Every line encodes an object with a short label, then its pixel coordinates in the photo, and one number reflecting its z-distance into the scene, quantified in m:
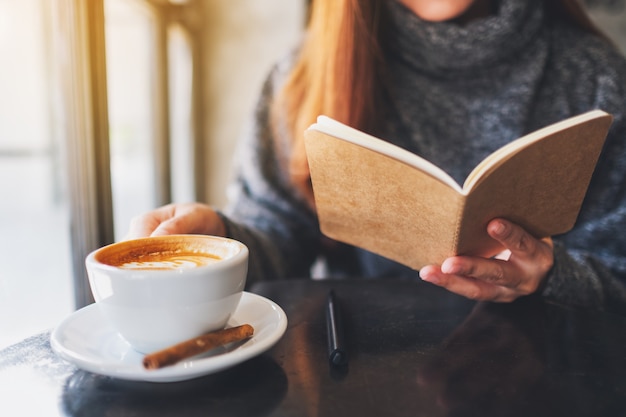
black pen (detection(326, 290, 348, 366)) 0.53
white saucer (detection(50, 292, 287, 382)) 0.44
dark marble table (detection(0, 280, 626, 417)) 0.44
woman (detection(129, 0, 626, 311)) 1.06
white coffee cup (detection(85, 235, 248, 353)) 0.46
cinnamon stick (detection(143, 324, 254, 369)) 0.44
